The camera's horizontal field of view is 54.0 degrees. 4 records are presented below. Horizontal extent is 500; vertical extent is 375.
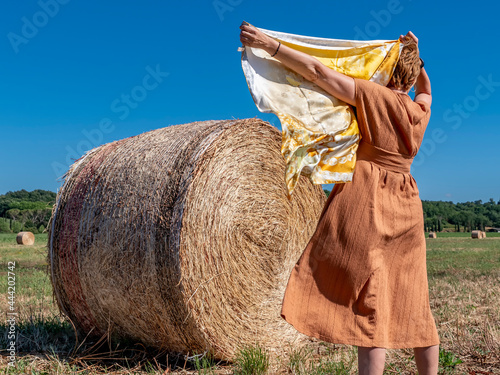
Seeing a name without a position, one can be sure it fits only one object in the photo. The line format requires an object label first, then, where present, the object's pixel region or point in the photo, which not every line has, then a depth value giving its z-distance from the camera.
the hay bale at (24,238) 18.50
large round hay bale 3.58
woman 2.48
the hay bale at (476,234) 28.97
